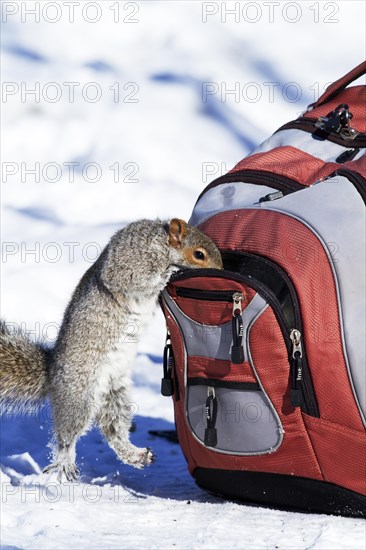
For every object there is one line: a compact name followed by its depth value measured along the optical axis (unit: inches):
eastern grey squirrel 212.5
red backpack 176.8
